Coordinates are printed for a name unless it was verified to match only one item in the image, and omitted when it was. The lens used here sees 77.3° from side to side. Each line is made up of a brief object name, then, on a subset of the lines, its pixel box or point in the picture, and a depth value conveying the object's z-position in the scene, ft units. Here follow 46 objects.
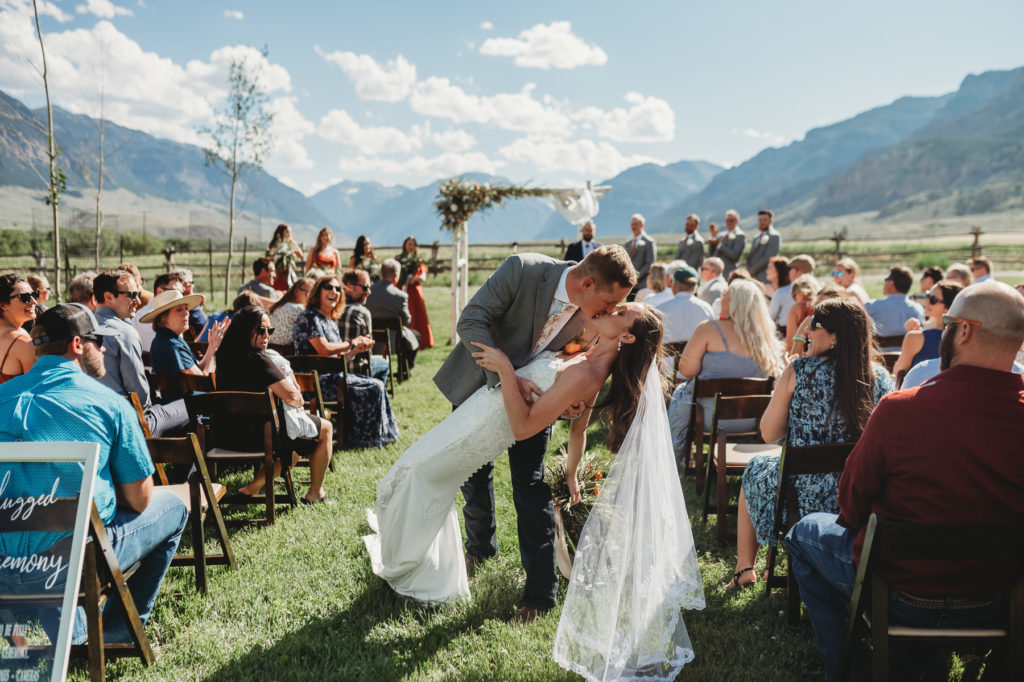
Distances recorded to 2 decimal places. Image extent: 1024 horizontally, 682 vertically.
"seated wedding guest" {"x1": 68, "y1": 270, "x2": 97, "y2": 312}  18.88
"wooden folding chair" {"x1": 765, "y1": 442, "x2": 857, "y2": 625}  10.80
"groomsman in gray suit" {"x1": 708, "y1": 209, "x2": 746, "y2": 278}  42.44
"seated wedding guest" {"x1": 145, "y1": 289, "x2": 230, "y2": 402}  16.40
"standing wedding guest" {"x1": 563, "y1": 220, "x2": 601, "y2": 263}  41.11
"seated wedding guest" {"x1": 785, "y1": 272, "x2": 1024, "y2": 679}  7.63
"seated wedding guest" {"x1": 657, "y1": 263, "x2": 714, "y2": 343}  22.12
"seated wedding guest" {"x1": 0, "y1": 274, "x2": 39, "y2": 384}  14.17
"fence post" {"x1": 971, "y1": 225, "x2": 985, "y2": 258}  78.87
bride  9.45
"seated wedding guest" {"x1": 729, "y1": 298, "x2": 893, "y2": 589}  11.06
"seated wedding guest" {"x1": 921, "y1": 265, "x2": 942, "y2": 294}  23.32
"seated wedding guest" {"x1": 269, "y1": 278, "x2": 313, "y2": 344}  22.80
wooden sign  7.40
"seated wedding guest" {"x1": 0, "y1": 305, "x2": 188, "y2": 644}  8.07
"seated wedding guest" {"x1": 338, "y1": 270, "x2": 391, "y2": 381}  24.31
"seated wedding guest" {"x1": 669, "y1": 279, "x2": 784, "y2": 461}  16.76
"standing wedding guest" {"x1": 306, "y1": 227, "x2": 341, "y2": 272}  33.96
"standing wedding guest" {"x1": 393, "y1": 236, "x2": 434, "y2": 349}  37.81
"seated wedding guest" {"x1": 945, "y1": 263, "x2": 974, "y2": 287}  20.75
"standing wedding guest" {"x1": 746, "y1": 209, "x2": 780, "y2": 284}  40.16
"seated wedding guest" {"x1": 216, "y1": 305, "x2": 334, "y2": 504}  15.23
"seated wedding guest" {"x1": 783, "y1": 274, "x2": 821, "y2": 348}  20.38
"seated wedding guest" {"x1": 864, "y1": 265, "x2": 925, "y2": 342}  21.30
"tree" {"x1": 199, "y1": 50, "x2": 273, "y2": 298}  54.44
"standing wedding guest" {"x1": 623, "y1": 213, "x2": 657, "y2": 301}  40.06
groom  10.91
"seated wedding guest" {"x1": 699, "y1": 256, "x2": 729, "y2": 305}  25.76
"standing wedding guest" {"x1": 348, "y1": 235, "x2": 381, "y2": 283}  37.09
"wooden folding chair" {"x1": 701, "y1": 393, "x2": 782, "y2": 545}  14.23
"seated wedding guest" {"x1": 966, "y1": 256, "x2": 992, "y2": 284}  27.48
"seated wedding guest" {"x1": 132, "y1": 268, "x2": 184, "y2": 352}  21.27
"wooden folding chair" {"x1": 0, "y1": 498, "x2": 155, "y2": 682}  7.75
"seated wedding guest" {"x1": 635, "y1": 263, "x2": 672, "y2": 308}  24.51
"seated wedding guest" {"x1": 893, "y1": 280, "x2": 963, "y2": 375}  16.12
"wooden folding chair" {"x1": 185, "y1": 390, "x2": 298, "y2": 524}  14.61
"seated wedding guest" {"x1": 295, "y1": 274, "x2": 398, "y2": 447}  21.06
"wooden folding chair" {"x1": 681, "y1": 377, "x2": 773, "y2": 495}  15.74
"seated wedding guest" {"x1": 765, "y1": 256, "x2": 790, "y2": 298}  26.73
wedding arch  39.75
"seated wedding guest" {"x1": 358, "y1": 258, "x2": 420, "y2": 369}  31.37
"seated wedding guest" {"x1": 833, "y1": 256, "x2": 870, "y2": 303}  25.23
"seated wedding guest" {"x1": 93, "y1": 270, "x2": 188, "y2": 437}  15.49
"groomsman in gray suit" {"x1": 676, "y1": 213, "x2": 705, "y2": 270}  42.34
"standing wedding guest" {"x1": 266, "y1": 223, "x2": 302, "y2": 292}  35.12
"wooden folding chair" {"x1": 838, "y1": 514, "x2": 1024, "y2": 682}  7.41
